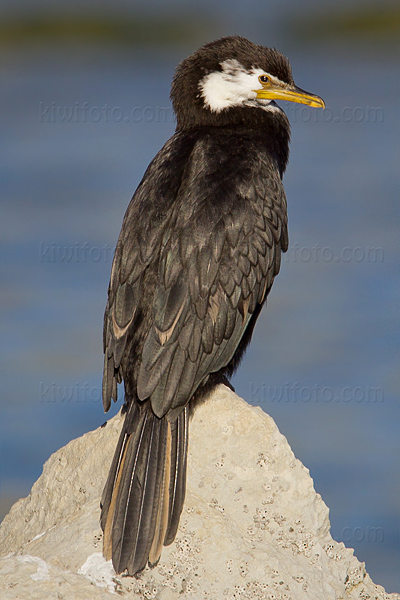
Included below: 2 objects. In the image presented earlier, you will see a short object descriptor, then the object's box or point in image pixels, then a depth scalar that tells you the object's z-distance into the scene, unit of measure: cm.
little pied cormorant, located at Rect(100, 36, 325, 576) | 766
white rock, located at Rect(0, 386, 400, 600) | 677
